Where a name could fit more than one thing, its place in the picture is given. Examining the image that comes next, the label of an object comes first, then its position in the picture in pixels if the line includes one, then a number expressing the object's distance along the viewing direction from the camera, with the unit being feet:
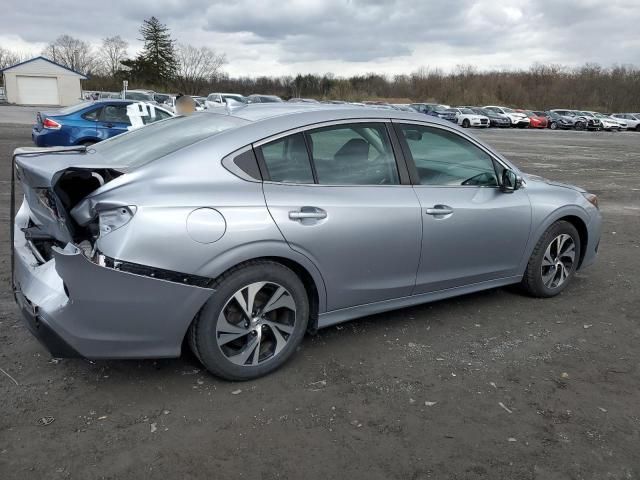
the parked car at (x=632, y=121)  149.89
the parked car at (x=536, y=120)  144.97
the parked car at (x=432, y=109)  127.95
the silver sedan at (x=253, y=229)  9.12
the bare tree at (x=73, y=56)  299.17
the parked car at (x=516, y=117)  141.90
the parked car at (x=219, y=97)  97.57
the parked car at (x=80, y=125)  38.93
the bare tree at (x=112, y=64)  288.53
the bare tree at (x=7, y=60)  288.86
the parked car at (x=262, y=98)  95.55
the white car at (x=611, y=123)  143.02
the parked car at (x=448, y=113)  129.18
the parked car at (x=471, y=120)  128.57
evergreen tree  266.57
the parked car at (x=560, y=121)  144.97
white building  167.53
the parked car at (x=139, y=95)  99.74
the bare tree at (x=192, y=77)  264.31
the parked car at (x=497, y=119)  139.95
